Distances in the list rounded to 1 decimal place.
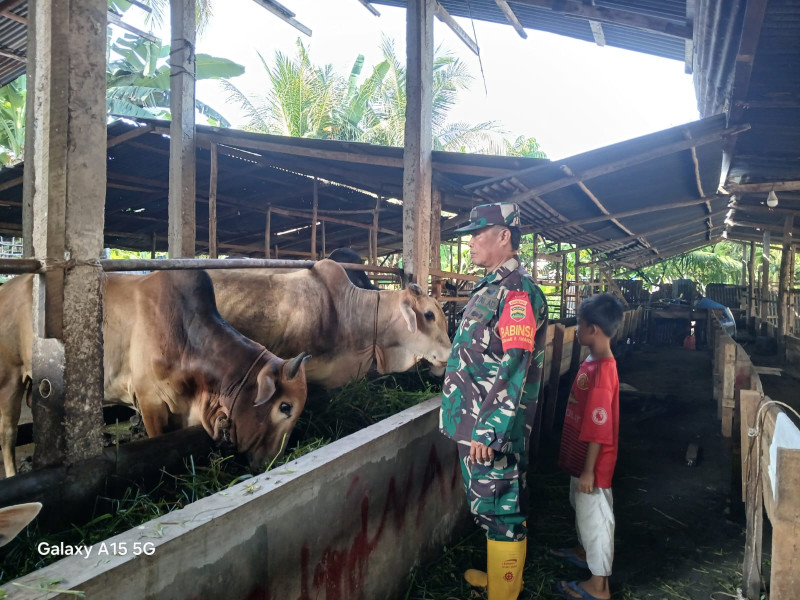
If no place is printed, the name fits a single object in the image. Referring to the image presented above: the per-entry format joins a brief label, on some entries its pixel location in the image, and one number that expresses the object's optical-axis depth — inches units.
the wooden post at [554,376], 213.2
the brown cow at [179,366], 120.8
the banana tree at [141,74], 530.0
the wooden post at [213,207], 265.1
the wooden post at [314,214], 338.0
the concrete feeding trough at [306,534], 60.7
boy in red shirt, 116.0
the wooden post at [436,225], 272.7
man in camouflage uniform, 97.5
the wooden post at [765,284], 520.6
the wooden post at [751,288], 592.2
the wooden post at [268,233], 358.5
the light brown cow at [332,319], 167.5
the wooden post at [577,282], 567.1
